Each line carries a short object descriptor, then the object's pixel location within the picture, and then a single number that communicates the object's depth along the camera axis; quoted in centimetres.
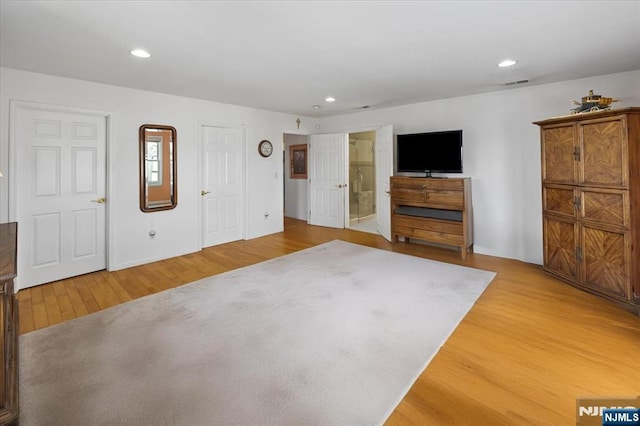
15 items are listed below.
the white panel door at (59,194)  348
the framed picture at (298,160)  758
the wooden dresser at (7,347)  145
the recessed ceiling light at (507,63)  320
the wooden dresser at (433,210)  450
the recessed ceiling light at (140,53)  286
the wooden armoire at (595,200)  282
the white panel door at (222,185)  518
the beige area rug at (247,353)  168
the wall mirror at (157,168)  437
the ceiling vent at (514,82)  391
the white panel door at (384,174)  548
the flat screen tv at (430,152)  475
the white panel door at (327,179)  659
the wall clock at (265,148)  589
